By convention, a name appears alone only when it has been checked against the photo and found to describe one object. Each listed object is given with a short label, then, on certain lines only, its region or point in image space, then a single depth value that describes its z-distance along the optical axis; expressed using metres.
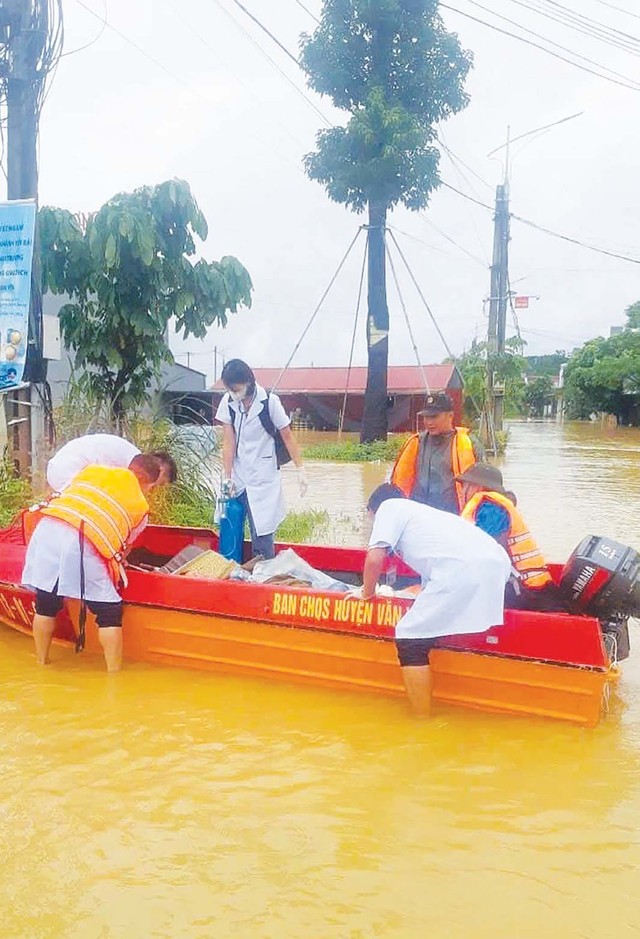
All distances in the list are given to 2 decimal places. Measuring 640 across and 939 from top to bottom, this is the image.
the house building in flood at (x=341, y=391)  31.42
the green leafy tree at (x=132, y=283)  7.36
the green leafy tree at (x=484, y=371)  20.91
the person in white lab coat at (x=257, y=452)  5.91
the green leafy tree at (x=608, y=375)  44.56
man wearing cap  5.28
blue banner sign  7.08
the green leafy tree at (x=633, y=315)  48.91
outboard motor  4.18
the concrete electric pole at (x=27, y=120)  7.24
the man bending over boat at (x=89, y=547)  4.65
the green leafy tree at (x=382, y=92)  18.70
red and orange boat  4.11
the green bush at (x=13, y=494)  7.22
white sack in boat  5.16
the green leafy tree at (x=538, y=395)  61.66
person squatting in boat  4.45
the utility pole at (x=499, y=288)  20.62
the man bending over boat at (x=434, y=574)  4.02
